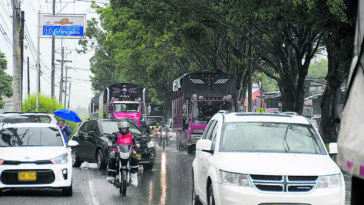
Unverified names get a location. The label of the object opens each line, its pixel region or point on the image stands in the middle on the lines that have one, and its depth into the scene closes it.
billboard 41.25
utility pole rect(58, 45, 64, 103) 77.56
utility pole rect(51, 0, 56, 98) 60.17
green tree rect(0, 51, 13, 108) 89.96
